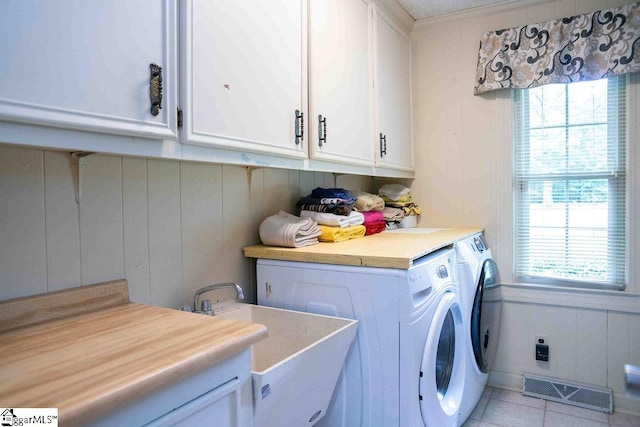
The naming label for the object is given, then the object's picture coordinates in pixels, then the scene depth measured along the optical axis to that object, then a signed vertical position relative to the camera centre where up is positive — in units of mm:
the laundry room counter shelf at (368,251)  1476 -178
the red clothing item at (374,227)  2271 -120
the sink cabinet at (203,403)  724 -391
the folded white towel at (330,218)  1954 -59
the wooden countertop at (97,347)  667 -300
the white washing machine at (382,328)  1445 -449
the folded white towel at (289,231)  1725 -106
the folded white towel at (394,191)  2771 +105
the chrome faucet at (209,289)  1471 -301
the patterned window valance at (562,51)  2201 +897
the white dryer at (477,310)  2010 -576
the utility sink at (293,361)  1096 -494
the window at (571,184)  2346 +124
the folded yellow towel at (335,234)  1895 -129
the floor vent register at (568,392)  2314 -1118
